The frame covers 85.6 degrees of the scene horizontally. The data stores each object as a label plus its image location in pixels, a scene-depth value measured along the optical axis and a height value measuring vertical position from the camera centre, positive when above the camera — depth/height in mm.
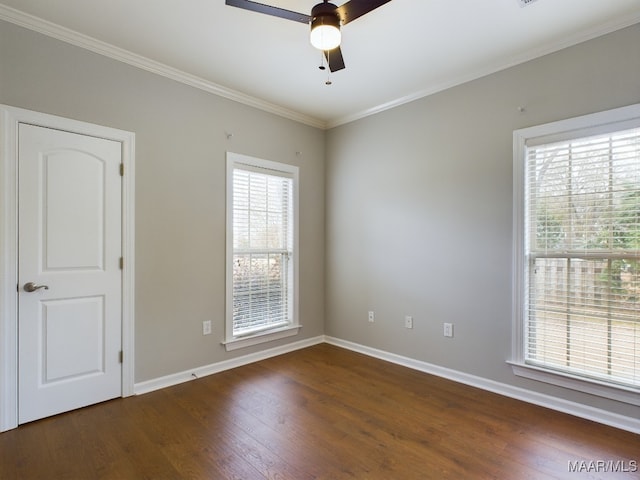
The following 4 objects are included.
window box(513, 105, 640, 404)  2369 -92
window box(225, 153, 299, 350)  3555 -129
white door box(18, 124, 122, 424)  2396 -246
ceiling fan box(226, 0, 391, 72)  1831 +1238
